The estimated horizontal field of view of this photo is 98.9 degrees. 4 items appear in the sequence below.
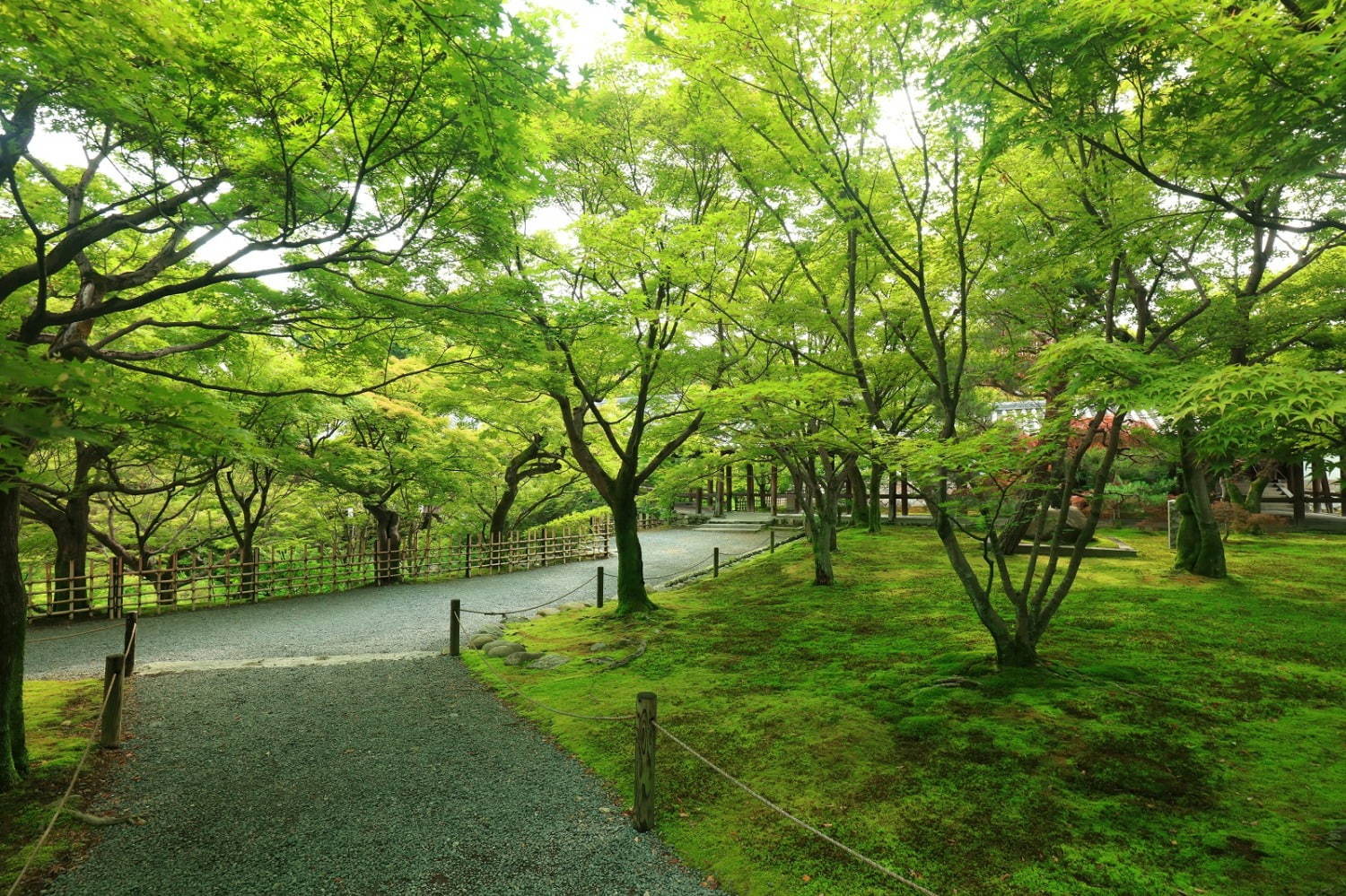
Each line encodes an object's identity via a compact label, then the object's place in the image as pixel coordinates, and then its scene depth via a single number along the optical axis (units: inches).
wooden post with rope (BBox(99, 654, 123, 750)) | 217.9
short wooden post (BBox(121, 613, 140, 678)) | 294.3
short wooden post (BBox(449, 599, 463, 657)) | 370.3
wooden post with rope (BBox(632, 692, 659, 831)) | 167.3
